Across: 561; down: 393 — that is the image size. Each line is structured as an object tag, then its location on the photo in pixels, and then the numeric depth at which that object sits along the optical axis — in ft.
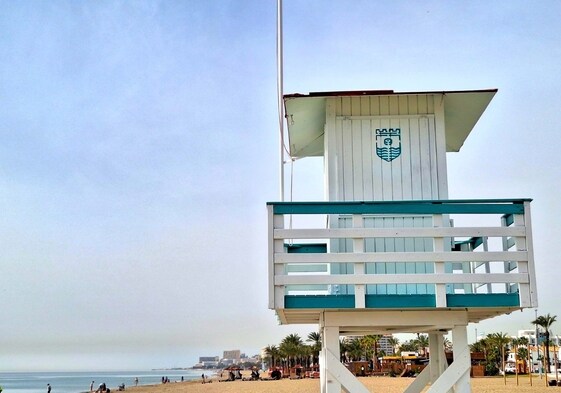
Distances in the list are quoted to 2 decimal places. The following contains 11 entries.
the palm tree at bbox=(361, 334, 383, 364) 323.47
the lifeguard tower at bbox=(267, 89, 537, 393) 22.53
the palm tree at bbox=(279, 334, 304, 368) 373.20
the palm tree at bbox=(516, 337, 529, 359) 327.26
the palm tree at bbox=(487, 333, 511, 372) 278.05
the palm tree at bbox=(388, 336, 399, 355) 406.00
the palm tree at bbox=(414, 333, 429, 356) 341.56
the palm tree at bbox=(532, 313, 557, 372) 246.94
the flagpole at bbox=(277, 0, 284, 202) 27.37
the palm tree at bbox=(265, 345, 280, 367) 404.36
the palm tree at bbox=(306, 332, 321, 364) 340.72
